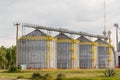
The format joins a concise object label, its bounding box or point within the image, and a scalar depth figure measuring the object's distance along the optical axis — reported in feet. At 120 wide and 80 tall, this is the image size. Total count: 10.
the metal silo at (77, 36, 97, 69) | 492.13
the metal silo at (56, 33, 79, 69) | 460.55
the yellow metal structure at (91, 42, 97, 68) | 493.97
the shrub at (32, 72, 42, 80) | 196.90
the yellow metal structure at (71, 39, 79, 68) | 466.70
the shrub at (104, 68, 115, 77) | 221.35
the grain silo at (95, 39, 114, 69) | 515.91
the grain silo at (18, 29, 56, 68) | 423.56
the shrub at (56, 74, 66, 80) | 188.03
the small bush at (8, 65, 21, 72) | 333.17
